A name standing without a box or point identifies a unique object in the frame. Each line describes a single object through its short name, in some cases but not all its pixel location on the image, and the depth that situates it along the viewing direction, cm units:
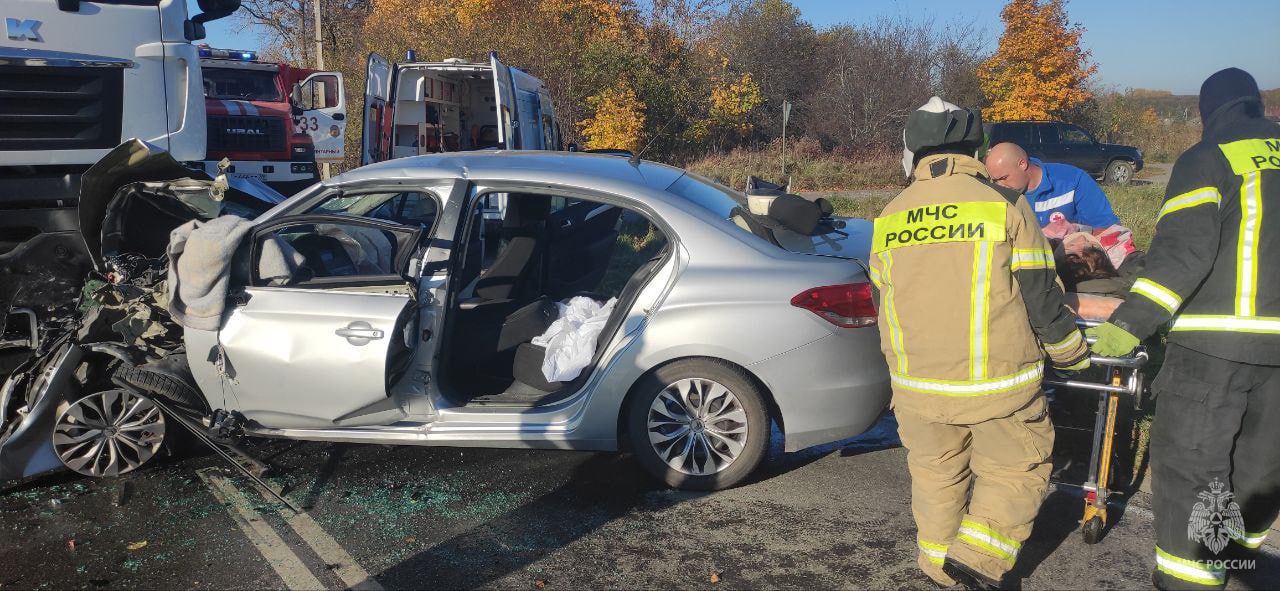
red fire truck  1336
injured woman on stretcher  387
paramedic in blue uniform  528
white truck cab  568
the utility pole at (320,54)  2091
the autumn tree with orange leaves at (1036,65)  2666
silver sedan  402
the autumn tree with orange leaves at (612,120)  2098
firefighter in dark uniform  301
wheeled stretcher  354
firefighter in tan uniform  297
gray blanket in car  418
